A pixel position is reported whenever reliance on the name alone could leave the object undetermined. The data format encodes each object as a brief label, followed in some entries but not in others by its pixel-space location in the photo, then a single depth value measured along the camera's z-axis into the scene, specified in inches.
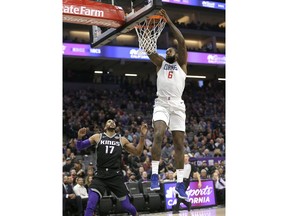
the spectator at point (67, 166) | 455.8
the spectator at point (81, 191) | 386.1
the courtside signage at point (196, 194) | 433.1
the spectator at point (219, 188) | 469.1
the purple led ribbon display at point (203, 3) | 864.7
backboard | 218.7
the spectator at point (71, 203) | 376.8
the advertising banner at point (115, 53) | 749.3
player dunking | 218.9
